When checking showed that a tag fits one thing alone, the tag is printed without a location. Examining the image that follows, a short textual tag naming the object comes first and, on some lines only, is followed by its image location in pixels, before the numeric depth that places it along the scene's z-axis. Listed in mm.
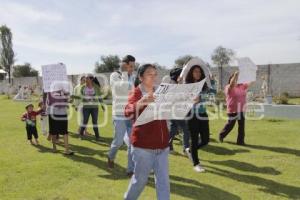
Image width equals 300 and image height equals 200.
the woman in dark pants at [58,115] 5876
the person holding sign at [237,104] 6520
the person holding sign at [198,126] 4753
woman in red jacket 2899
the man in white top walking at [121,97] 4406
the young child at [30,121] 6820
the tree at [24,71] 46222
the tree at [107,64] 35365
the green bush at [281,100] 13385
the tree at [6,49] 46388
